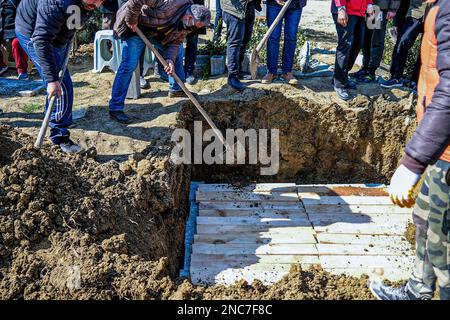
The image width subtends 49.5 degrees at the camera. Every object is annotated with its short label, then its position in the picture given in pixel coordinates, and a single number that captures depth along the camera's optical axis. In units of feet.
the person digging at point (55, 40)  12.01
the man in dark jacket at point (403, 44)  17.88
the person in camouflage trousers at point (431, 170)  6.91
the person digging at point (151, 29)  14.90
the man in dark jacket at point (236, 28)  17.03
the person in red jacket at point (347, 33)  17.13
